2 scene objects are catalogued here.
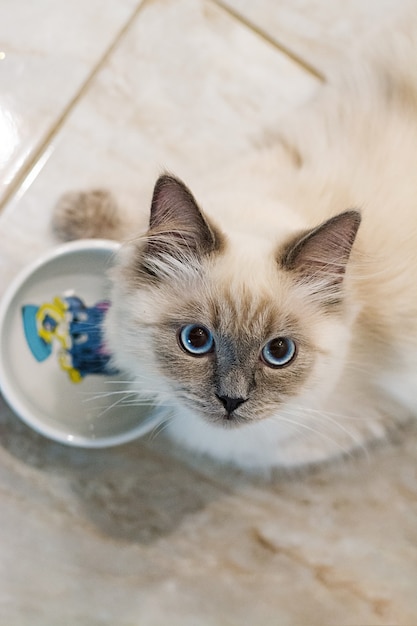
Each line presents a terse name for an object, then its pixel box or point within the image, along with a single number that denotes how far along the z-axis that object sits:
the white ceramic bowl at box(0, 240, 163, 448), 0.61
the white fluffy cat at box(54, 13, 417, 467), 0.51
